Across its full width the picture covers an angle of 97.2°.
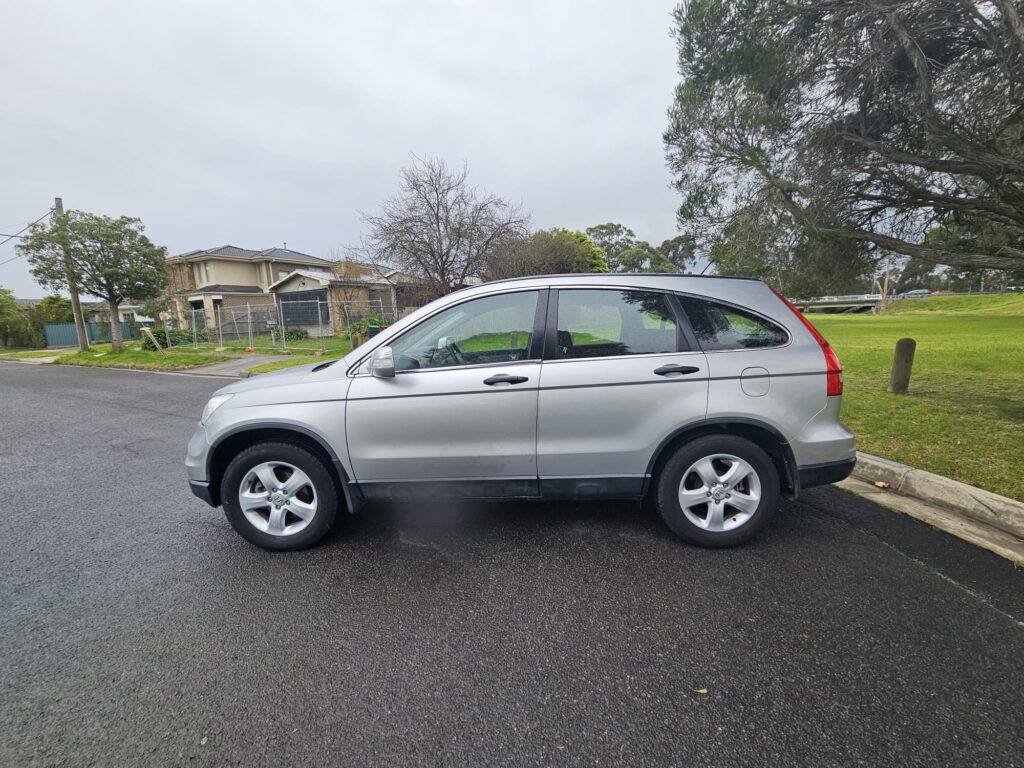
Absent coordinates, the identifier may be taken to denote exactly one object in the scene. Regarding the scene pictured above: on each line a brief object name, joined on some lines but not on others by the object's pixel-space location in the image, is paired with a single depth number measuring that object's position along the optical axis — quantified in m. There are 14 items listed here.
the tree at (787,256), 7.08
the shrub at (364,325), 18.49
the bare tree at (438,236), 19.05
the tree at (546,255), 21.05
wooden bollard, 6.81
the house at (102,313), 34.56
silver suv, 2.85
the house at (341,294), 23.53
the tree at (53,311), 30.03
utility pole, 17.16
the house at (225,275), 29.48
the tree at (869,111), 5.06
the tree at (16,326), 29.00
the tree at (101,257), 17.14
